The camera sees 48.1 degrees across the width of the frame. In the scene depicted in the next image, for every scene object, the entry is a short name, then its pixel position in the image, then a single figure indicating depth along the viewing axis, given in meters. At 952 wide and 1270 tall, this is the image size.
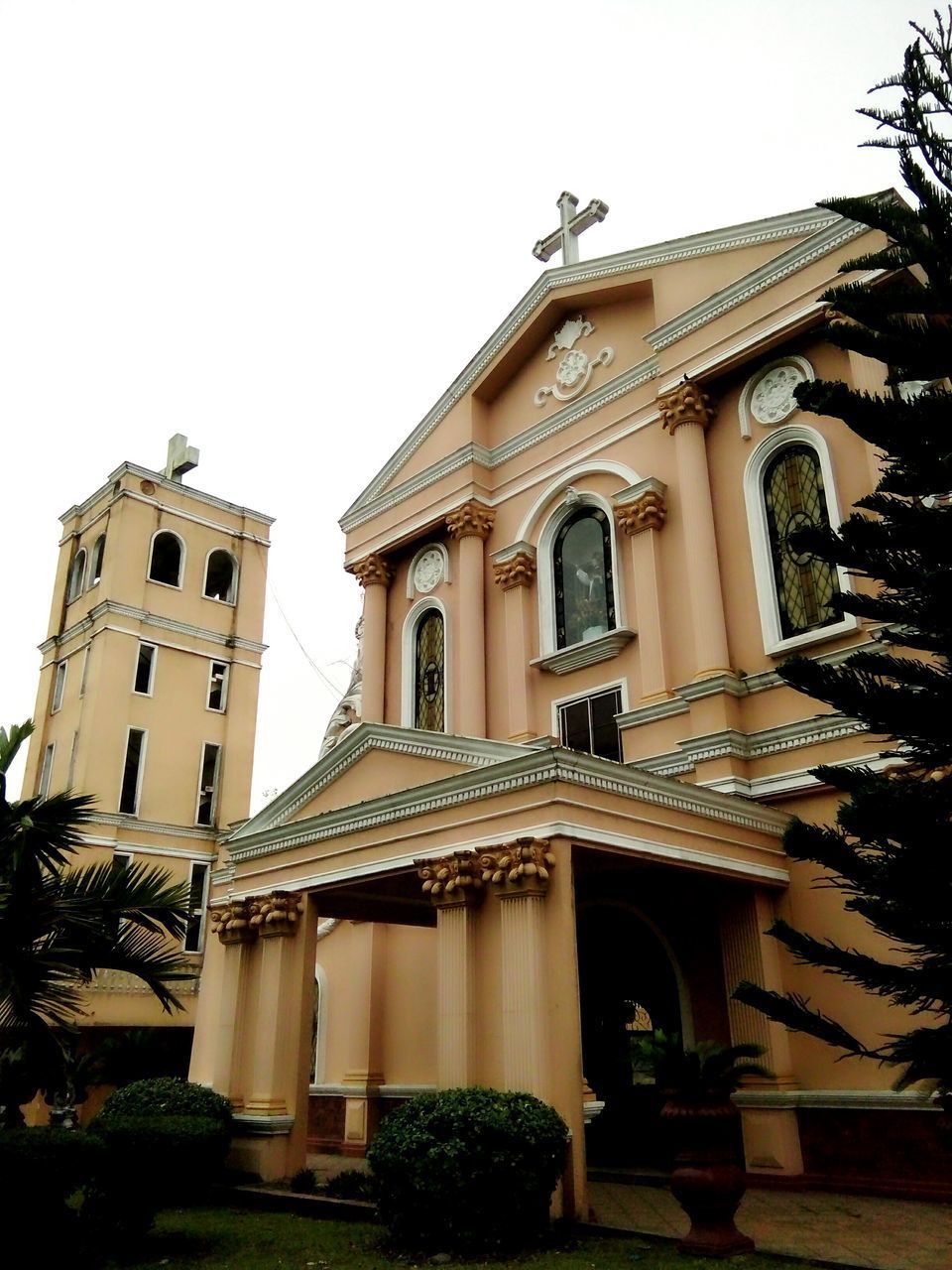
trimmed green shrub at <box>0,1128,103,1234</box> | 7.69
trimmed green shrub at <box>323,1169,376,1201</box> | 10.82
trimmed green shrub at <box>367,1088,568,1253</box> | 8.64
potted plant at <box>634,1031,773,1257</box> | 8.35
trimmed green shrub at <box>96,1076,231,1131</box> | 11.96
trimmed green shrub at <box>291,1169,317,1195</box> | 11.30
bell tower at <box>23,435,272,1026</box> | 27.14
